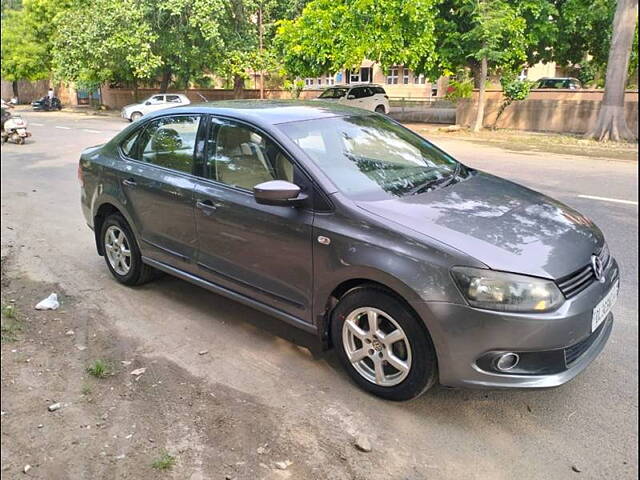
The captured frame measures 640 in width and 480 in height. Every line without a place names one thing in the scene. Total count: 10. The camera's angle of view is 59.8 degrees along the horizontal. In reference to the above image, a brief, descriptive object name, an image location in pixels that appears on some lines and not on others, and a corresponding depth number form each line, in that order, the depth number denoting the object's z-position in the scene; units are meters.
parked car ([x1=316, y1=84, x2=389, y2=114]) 24.53
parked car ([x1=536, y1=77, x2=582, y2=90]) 30.22
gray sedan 2.80
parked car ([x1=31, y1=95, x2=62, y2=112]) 38.59
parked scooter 16.41
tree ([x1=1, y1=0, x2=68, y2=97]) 38.00
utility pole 26.64
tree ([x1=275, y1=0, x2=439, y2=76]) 18.61
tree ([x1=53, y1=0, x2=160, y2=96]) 26.11
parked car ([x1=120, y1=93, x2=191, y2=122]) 27.11
